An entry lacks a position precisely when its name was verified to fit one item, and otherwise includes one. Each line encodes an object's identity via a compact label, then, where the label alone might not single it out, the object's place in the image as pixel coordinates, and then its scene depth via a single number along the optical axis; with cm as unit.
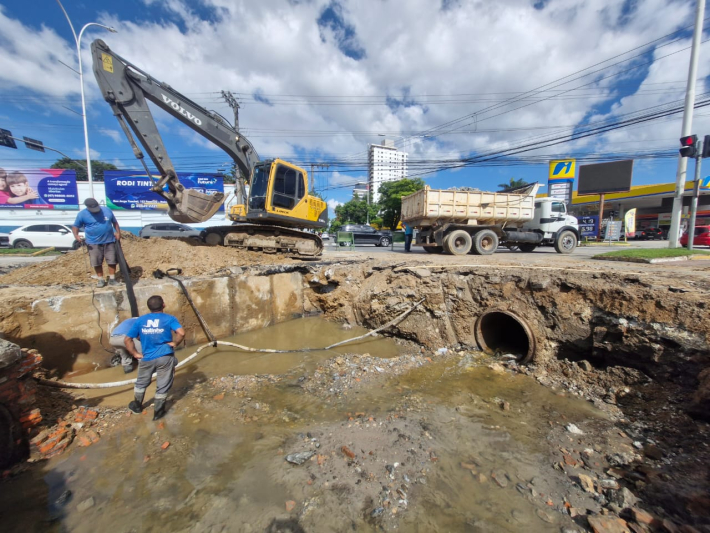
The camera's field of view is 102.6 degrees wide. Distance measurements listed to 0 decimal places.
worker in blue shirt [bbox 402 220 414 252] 1305
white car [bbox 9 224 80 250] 1366
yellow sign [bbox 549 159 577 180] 1852
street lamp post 1181
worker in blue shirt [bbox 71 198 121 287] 457
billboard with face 1931
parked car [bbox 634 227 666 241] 2547
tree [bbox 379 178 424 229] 2712
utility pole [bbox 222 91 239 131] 1947
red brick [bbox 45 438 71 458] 275
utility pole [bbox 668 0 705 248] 918
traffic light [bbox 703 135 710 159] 866
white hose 351
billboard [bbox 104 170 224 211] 2019
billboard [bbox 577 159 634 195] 2053
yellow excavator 636
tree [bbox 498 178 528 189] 3300
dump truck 1031
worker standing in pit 321
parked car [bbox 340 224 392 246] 2033
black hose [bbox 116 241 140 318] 459
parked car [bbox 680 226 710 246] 1414
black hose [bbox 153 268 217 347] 541
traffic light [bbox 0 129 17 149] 1394
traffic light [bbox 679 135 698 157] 899
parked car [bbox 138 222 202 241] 1418
